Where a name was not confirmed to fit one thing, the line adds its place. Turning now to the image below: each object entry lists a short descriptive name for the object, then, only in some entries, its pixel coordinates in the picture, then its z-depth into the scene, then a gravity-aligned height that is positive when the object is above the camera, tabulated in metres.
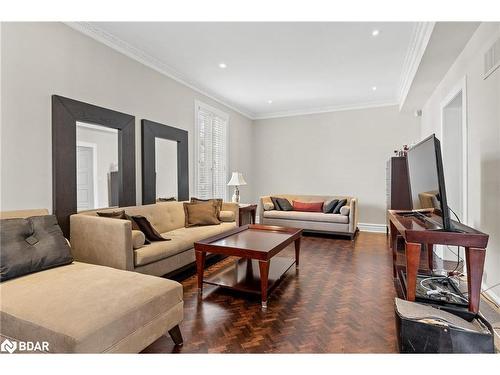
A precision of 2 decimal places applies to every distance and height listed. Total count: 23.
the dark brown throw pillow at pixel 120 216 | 2.81 -0.32
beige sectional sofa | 2.45 -0.61
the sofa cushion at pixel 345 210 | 5.07 -0.49
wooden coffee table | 2.46 -0.66
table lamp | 5.40 +0.08
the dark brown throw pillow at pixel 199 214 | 3.90 -0.42
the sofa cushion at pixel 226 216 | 4.17 -0.48
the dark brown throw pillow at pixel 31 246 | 1.81 -0.44
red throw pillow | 5.71 -0.47
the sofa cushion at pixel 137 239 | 2.56 -0.52
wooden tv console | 1.88 -0.44
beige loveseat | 5.05 -0.67
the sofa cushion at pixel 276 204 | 5.89 -0.42
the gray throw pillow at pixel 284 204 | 5.86 -0.42
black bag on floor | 1.51 -0.87
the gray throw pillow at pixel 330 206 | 5.48 -0.44
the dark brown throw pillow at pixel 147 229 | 2.93 -0.47
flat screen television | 2.05 +0.05
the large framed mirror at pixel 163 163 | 3.75 +0.35
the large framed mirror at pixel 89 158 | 2.70 +0.32
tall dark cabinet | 4.57 -0.01
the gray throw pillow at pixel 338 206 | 5.41 -0.43
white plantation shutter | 4.93 +0.66
